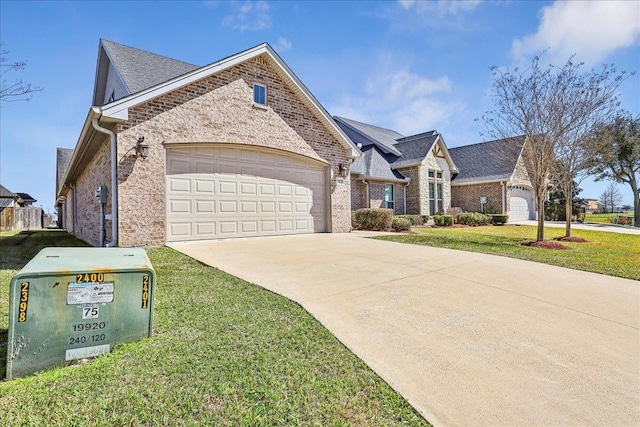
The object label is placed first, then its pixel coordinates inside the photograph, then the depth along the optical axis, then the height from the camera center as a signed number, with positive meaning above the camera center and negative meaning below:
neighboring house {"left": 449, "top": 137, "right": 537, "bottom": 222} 21.84 +2.09
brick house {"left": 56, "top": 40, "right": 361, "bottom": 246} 7.98 +2.05
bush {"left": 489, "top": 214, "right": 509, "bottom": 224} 19.95 -0.38
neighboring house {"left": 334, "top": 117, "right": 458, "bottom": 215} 18.42 +2.75
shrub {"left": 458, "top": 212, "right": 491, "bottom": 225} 19.28 -0.40
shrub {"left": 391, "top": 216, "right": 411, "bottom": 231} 14.50 -0.49
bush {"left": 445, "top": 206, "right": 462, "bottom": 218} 21.47 +0.14
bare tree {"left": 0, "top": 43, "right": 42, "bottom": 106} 8.67 +3.93
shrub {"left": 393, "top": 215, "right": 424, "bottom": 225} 18.05 -0.33
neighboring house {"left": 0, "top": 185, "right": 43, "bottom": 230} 23.19 +0.40
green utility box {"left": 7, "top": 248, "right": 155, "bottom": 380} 2.16 -0.70
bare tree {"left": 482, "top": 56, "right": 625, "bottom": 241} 9.56 +3.40
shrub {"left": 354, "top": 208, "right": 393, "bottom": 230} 14.45 -0.19
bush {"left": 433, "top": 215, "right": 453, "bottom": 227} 18.20 -0.42
